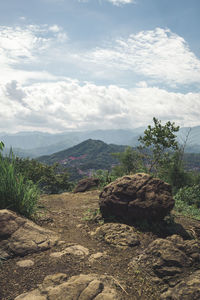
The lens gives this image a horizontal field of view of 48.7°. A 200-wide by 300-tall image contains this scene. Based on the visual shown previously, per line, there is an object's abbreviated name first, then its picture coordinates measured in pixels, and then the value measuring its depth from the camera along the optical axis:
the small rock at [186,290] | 3.50
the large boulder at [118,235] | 5.84
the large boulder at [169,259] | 4.30
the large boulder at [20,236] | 5.19
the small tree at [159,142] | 15.32
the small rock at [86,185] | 17.70
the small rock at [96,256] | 4.96
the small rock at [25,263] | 4.69
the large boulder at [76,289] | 3.57
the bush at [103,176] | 13.80
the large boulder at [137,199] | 7.00
